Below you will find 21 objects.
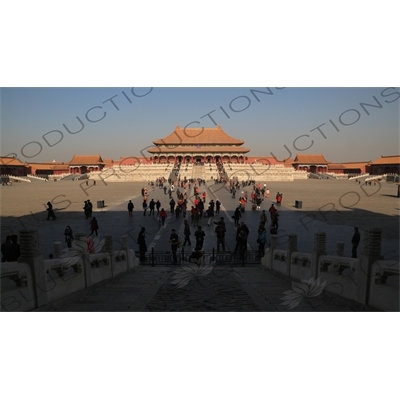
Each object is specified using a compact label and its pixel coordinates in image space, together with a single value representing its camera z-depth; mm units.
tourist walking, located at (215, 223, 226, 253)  8656
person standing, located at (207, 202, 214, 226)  13070
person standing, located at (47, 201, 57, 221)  13615
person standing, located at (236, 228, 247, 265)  7995
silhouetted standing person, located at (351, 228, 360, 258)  8133
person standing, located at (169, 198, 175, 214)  15133
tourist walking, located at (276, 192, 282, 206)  17825
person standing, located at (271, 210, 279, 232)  11000
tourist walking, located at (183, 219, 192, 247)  9625
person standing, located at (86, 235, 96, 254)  6494
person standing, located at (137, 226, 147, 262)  8391
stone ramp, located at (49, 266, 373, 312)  4719
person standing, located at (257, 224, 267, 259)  8396
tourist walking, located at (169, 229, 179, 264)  7897
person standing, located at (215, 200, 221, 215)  14383
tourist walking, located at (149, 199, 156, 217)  14595
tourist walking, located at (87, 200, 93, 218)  13945
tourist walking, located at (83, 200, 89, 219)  13848
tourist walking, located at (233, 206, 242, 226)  11891
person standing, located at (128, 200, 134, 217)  14188
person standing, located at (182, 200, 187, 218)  13877
